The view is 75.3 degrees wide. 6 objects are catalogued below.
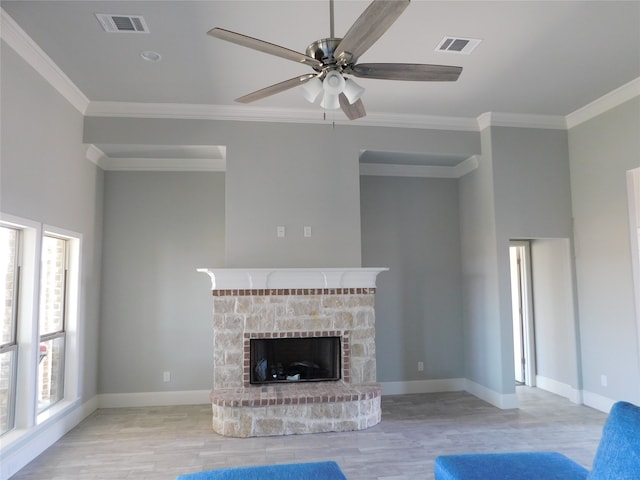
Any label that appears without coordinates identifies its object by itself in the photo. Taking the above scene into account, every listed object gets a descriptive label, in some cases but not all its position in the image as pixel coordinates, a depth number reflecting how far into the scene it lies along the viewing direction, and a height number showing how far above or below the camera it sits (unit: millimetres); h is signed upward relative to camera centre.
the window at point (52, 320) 4035 -374
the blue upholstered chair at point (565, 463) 1595 -1039
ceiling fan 1938 +1182
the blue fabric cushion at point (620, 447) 1562 -671
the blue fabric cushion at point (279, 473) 2232 -1059
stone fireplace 4090 -694
